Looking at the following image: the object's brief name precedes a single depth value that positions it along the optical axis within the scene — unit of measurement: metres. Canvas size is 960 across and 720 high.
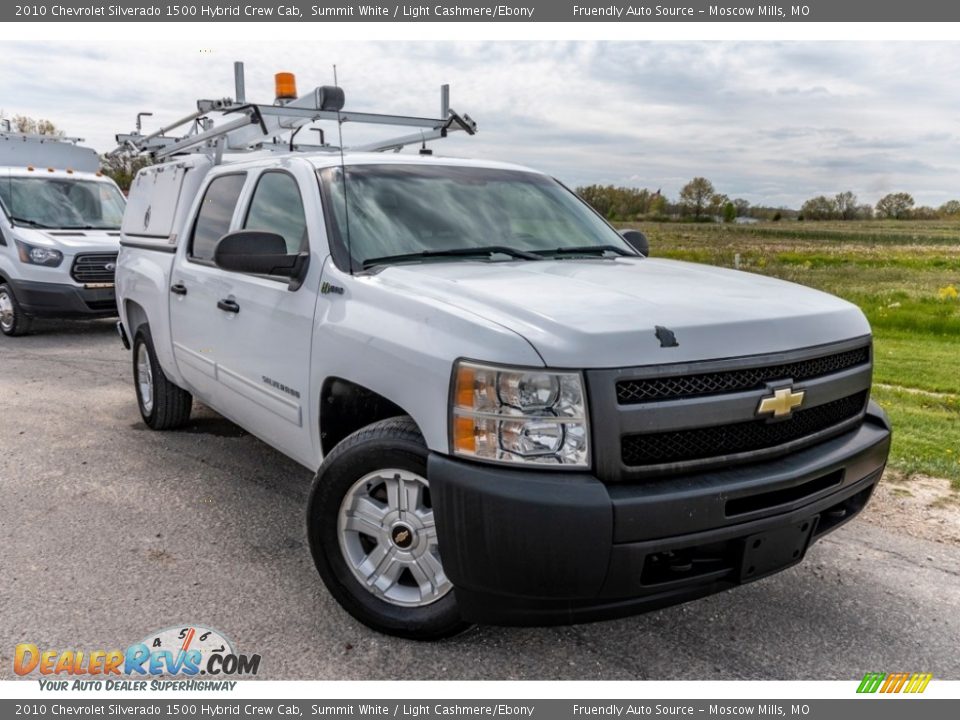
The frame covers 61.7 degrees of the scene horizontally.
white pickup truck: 2.55
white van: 10.53
